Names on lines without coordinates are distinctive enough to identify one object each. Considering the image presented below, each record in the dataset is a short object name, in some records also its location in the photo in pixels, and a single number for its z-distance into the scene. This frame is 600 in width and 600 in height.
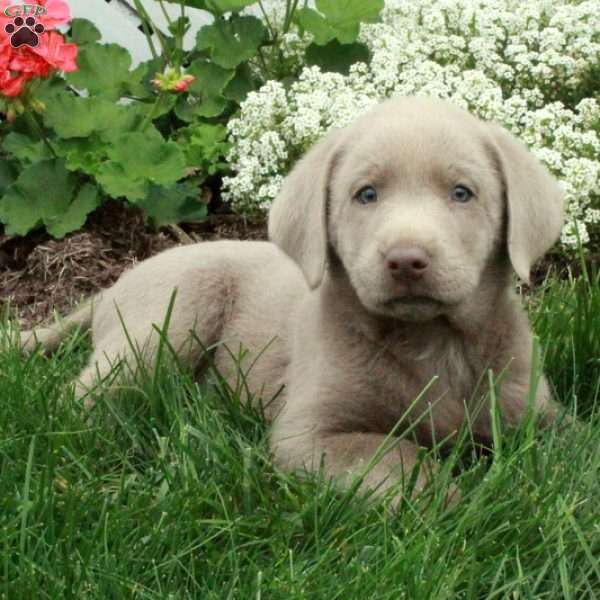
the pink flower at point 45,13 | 5.23
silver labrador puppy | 3.37
